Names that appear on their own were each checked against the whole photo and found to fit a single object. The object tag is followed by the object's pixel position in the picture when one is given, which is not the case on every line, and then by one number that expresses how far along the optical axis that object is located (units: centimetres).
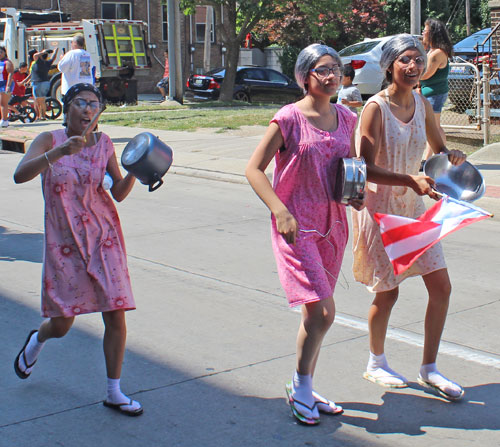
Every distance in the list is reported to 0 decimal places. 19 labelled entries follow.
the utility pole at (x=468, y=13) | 3997
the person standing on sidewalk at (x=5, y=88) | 1856
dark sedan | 2789
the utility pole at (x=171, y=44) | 2623
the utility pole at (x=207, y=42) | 3678
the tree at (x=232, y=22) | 2608
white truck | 2544
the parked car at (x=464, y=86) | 1526
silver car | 2302
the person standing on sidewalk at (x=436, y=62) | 1002
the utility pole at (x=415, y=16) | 1778
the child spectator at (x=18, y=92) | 2076
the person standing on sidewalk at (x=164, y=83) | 2960
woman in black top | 2042
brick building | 3694
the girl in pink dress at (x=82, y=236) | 407
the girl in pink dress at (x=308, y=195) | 394
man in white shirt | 1437
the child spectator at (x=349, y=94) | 1112
